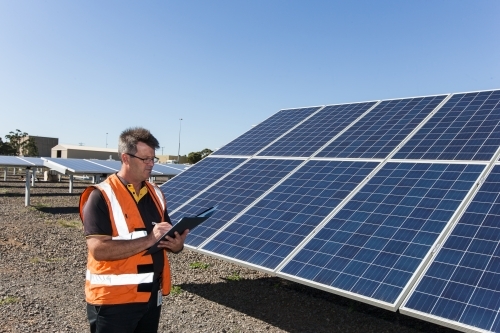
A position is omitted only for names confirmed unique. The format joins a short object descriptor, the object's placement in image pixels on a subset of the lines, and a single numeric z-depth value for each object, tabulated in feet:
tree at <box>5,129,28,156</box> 255.70
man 12.35
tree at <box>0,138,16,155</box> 249.30
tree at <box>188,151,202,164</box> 230.07
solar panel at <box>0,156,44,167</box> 82.45
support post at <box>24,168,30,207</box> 71.05
